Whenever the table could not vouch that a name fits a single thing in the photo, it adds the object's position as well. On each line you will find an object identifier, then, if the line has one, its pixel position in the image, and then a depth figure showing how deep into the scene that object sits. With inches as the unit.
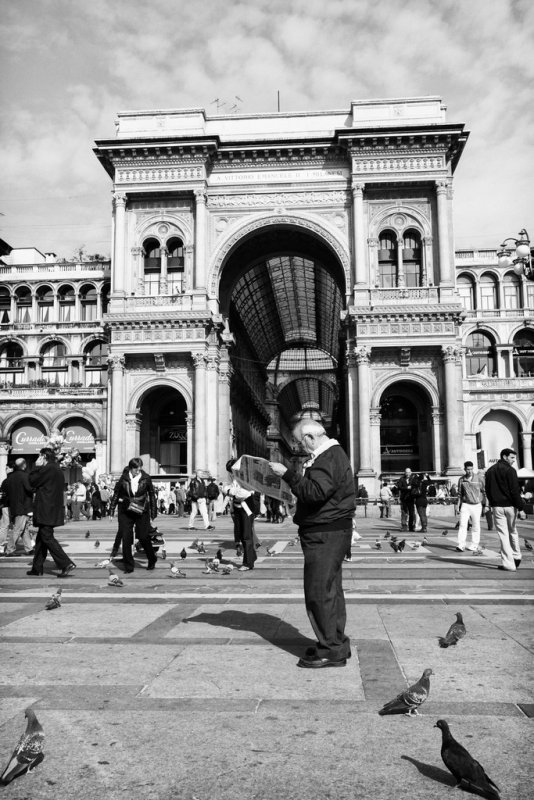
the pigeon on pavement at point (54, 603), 330.0
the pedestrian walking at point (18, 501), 561.9
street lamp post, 736.3
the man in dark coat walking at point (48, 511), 455.5
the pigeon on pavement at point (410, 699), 172.7
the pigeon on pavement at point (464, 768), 131.7
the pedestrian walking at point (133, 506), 483.5
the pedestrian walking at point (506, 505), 479.2
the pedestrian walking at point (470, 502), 593.3
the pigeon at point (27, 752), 140.6
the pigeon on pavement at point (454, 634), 249.0
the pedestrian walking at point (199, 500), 939.3
